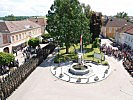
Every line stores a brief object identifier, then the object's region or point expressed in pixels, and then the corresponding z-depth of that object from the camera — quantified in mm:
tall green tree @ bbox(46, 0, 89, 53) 19098
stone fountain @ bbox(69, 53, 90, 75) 14007
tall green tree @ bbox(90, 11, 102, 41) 23706
